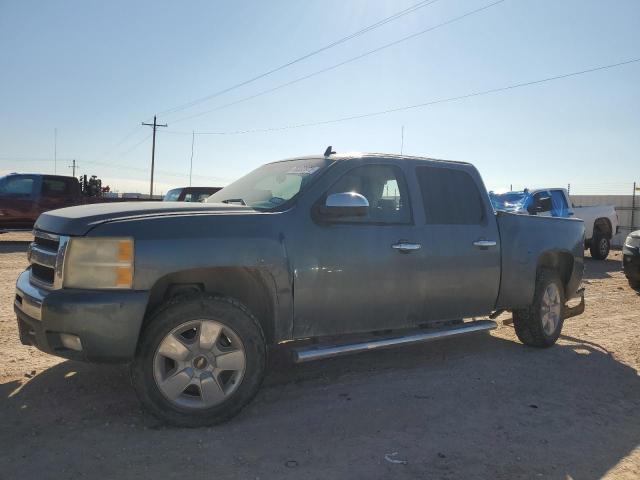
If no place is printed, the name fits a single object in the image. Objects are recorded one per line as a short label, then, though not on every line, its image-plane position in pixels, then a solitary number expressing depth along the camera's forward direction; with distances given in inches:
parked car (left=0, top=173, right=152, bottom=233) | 601.0
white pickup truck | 544.9
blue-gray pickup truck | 129.8
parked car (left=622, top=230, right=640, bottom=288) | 381.7
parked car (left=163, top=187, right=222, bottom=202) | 598.4
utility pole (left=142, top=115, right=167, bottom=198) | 1854.1
